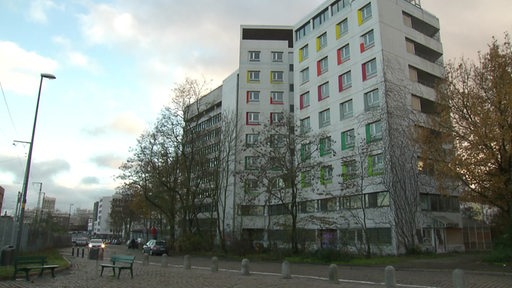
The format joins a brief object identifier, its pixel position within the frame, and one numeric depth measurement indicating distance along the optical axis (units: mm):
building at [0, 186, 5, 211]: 79438
